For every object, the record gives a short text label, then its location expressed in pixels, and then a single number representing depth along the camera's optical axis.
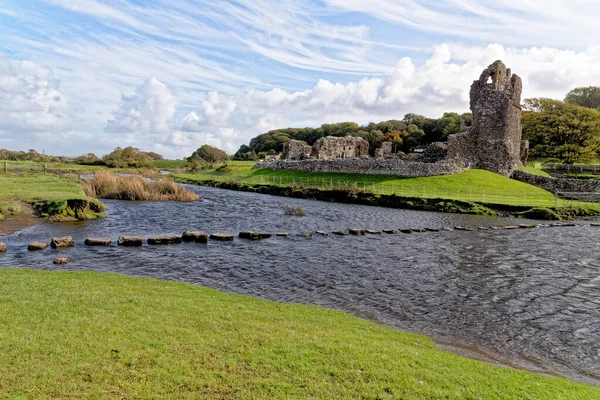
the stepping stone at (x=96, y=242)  18.73
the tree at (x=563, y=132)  64.81
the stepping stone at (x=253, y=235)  22.70
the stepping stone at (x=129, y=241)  19.28
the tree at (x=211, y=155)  102.50
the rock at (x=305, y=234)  23.98
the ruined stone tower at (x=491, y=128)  49.47
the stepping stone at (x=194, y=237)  21.05
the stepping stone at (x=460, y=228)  27.35
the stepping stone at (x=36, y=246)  17.02
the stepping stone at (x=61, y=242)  17.83
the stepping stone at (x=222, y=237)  21.81
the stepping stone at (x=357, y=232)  25.11
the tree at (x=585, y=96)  97.43
